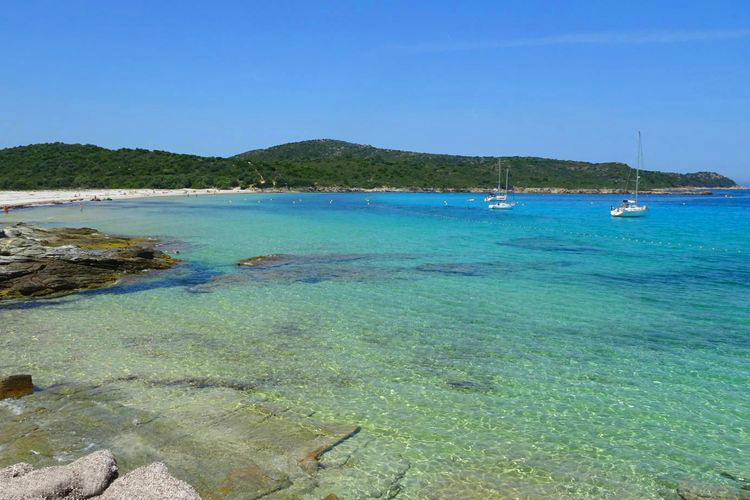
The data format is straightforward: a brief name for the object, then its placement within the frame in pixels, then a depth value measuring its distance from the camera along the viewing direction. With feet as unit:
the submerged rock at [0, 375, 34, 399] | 38.47
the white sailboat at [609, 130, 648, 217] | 280.31
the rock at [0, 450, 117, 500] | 22.27
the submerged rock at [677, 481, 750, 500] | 28.35
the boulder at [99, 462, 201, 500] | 21.65
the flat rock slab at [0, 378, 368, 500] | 28.53
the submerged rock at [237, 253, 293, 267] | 104.11
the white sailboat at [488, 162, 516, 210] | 341.41
